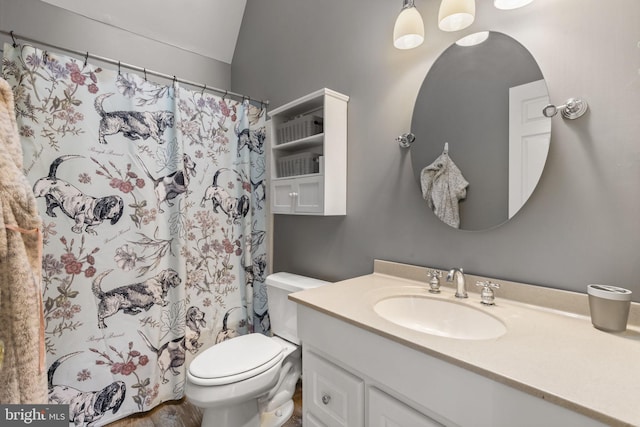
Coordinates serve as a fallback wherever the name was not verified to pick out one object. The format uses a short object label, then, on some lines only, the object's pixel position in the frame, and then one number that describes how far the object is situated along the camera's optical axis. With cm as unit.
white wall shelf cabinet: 153
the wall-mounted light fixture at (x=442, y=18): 105
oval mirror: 101
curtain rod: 131
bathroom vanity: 55
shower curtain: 141
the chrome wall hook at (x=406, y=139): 132
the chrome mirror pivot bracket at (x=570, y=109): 92
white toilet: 123
